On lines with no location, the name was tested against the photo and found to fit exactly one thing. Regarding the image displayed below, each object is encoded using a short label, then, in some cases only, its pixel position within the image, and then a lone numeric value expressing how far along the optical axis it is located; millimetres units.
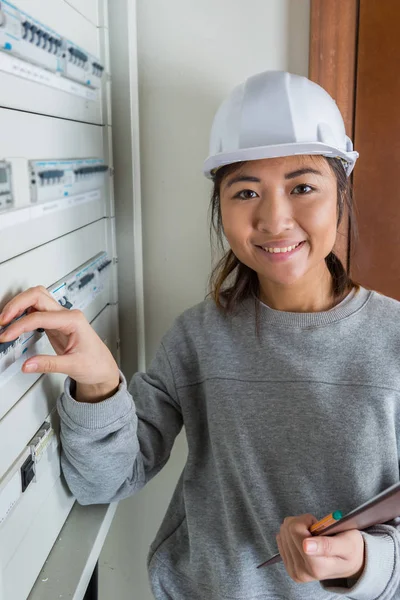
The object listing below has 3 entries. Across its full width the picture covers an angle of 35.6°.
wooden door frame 1146
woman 907
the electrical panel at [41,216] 761
